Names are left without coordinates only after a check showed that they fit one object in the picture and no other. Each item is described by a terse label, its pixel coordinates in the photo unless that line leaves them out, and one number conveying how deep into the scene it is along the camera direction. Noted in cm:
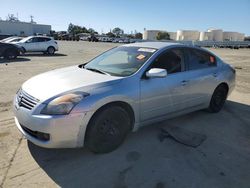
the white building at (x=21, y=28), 5689
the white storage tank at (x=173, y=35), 9070
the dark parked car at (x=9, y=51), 1179
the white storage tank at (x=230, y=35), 8616
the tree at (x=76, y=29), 9001
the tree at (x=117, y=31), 10936
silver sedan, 242
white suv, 1460
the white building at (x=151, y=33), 8468
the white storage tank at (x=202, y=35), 8077
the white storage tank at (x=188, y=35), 8293
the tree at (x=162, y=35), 7910
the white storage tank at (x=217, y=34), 8366
